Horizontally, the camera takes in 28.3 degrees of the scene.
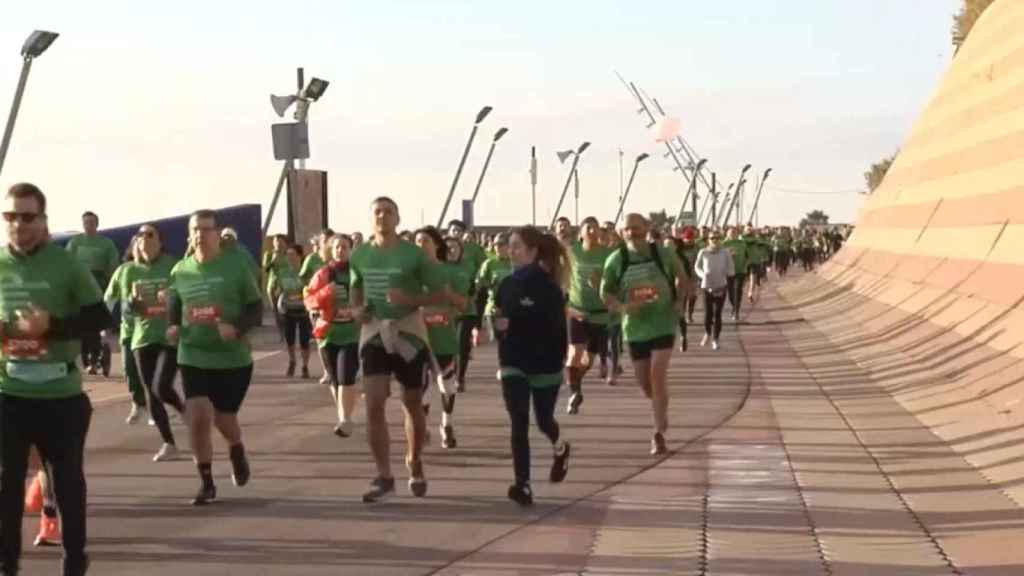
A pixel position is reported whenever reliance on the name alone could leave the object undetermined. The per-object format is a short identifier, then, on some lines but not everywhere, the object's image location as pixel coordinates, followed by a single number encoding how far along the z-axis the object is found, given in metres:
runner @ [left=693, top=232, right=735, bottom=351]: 28.64
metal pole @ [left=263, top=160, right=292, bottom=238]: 35.33
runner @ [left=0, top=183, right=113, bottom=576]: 8.54
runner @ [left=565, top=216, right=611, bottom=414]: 19.12
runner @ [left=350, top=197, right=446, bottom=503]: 11.89
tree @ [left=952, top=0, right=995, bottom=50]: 89.69
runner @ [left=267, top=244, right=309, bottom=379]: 23.67
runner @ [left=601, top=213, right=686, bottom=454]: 14.57
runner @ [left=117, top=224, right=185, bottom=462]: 14.36
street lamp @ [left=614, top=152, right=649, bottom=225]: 105.61
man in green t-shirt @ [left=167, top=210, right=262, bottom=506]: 11.95
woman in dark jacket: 11.90
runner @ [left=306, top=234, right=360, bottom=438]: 15.79
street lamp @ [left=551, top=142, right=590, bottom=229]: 84.44
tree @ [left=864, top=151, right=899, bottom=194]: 163.38
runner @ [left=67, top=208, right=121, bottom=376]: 20.31
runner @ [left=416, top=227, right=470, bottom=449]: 14.81
